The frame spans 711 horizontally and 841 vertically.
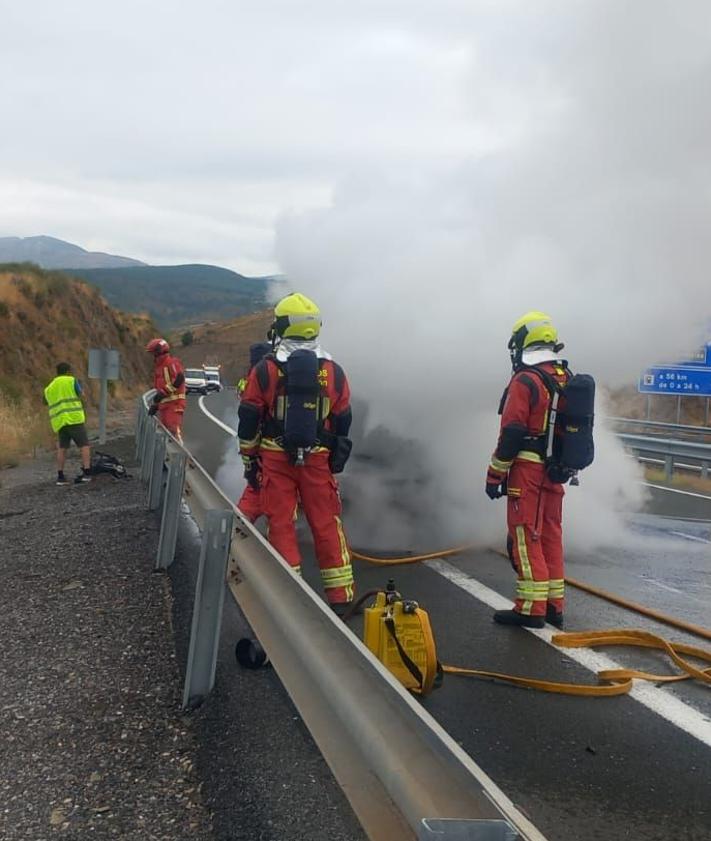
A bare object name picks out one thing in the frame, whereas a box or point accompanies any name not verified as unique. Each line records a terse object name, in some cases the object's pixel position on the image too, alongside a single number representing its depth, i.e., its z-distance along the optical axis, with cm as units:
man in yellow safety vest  1291
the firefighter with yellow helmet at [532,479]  579
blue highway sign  2314
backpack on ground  1254
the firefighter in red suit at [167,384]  1367
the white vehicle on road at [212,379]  5575
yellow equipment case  418
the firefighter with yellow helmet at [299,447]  539
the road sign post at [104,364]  1534
